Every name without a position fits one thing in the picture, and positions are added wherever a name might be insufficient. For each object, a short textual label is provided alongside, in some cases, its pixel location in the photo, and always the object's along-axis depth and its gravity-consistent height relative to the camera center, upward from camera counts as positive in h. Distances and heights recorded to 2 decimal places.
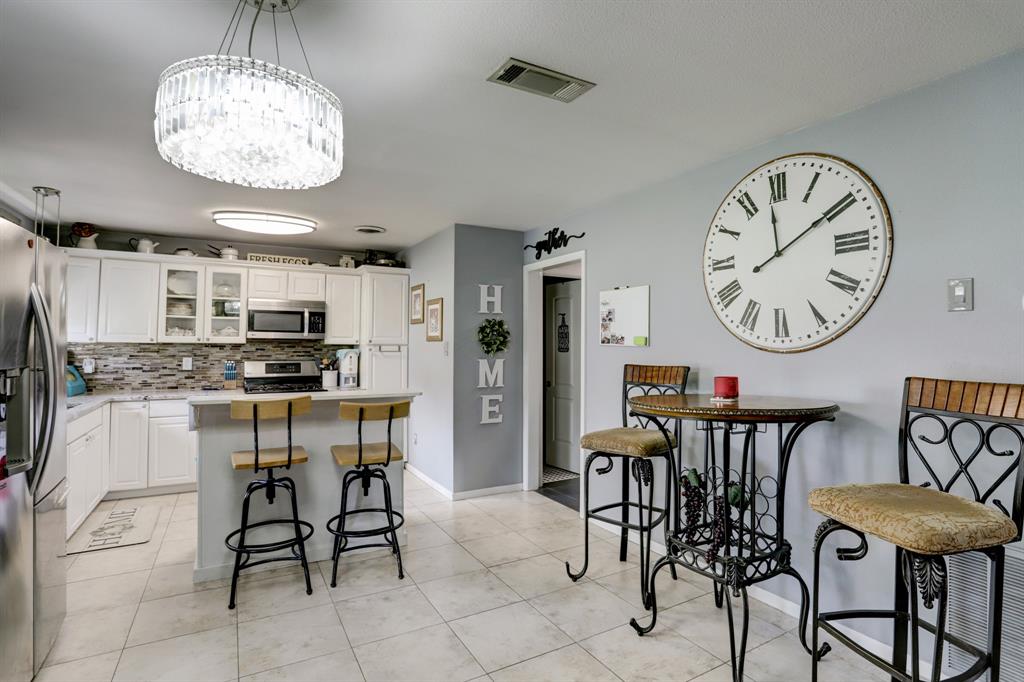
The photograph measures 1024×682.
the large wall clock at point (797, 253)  2.41 +0.49
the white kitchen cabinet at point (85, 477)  3.68 -0.92
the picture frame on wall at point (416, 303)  5.44 +0.50
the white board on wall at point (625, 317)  3.60 +0.24
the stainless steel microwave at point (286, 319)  5.29 +0.32
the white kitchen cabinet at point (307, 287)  5.52 +0.67
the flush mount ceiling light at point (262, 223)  4.36 +1.07
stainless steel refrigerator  1.81 -0.35
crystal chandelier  1.52 +0.69
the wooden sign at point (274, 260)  5.42 +0.95
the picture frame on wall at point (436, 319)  4.89 +0.31
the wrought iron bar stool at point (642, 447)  2.74 -0.50
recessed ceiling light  4.95 +1.14
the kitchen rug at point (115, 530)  3.57 -1.28
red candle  2.34 -0.15
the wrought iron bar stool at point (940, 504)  1.47 -0.47
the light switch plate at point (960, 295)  2.07 +0.22
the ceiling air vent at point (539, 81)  2.10 +1.11
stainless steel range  5.40 -0.27
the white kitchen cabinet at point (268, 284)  5.35 +0.69
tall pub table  2.07 -0.73
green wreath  4.73 +0.14
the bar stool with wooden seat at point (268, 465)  2.78 -0.60
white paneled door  5.61 -0.26
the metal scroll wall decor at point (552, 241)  4.45 +0.94
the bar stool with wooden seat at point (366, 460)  2.99 -0.62
